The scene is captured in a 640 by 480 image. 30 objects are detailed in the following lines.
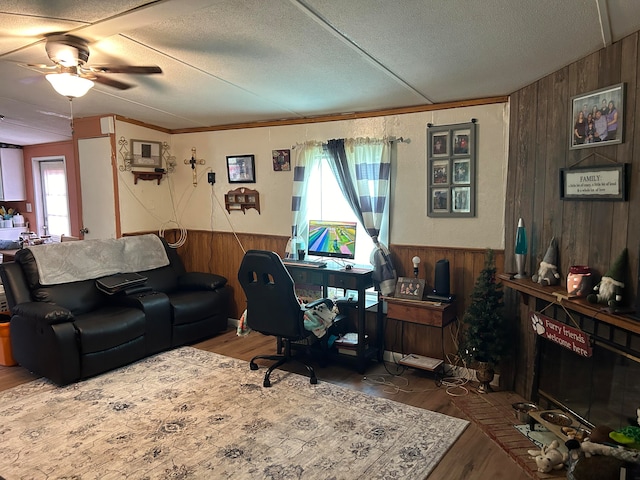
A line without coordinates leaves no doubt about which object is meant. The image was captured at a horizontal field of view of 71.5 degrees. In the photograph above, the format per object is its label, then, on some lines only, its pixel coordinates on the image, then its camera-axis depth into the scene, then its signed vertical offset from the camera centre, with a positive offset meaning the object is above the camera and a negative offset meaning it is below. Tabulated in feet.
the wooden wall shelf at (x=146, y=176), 16.26 +1.01
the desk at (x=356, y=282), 12.17 -2.31
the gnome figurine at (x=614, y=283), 7.19 -1.42
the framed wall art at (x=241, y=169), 15.60 +1.16
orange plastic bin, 12.62 -4.06
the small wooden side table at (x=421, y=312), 11.17 -2.91
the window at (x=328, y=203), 13.58 -0.09
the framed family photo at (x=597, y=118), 7.50 +1.42
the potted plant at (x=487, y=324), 10.45 -2.96
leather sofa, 11.22 -3.27
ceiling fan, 8.63 +2.74
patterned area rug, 7.94 -4.71
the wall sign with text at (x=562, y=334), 8.13 -2.67
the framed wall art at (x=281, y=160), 14.76 +1.37
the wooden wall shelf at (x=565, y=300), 6.83 -1.88
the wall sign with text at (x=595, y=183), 7.43 +0.26
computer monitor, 13.03 -1.16
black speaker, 11.51 -2.02
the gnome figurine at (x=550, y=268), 9.05 -1.43
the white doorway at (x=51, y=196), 22.29 +0.41
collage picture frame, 11.41 +0.76
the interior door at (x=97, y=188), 15.76 +0.55
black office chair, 10.80 -2.51
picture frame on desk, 11.80 -2.38
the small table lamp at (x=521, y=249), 9.80 -1.13
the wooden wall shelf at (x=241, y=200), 15.70 +0.06
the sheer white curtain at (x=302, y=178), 14.07 +0.73
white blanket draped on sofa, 12.85 -1.72
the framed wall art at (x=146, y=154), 16.07 +1.81
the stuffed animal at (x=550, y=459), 7.69 -4.55
